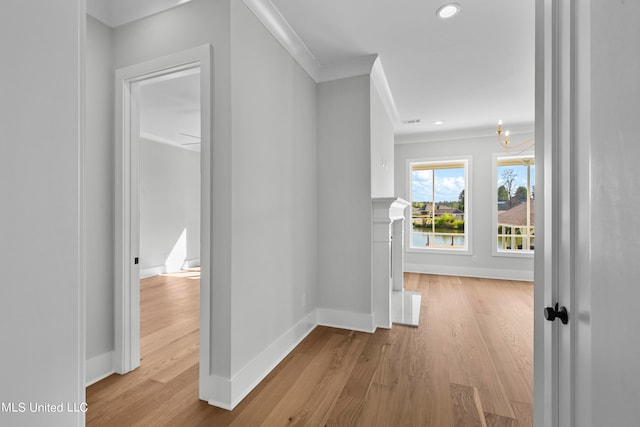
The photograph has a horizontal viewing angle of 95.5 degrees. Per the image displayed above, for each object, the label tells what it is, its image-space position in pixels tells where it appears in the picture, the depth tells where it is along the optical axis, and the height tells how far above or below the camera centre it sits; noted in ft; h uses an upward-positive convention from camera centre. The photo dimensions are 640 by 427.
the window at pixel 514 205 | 17.42 +0.56
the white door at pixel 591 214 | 1.57 +0.00
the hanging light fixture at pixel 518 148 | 16.44 +3.89
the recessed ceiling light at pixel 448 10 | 7.25 +5.21
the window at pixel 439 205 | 18.76 +0.59
